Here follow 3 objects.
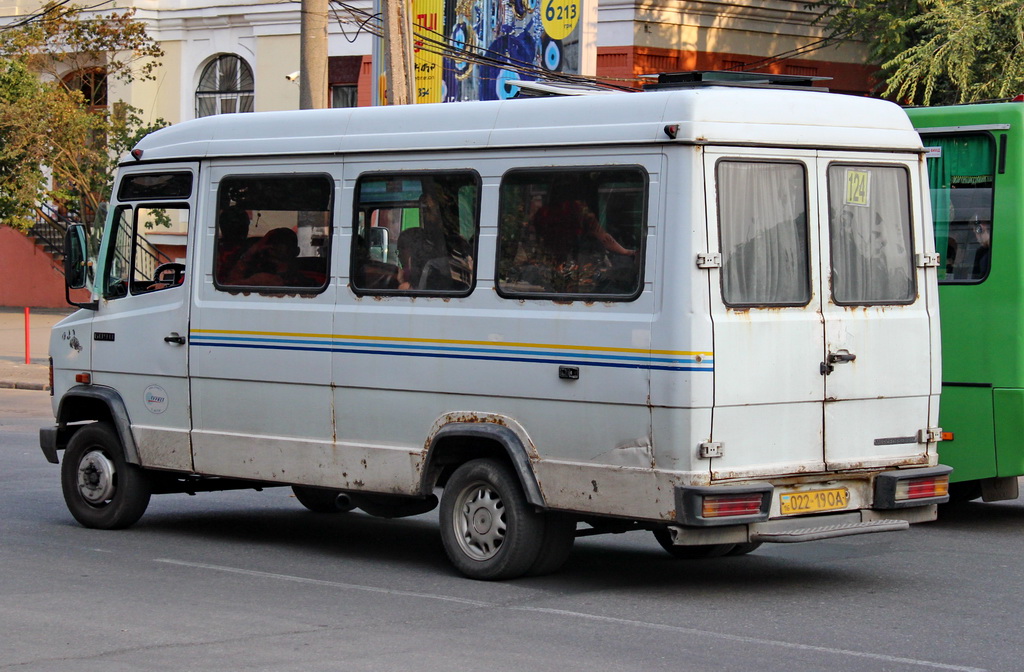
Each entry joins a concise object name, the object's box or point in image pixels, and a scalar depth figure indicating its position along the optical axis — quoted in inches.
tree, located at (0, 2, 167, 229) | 1018.7
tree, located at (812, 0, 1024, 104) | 894.4
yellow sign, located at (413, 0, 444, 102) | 951.0
